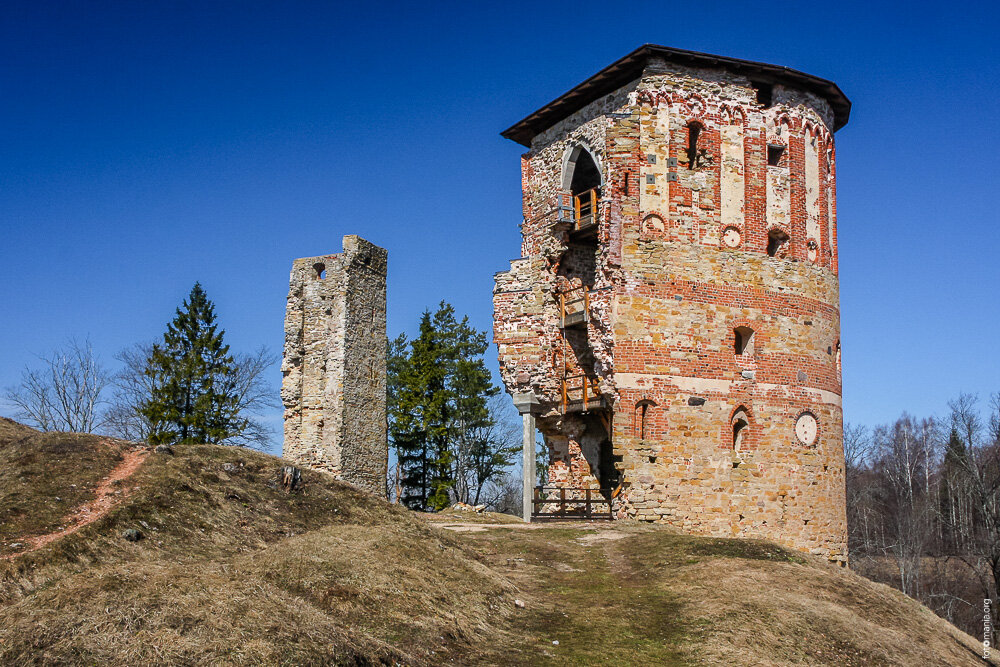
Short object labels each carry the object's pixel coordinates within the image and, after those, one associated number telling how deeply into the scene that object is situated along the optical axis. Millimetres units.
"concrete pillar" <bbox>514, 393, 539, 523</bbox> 20147
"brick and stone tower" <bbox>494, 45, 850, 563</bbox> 19203
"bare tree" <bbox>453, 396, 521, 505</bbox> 41250
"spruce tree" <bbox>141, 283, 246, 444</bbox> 33438
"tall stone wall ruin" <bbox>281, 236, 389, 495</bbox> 30000
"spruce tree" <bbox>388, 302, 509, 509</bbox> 38281
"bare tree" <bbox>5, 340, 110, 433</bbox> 33969
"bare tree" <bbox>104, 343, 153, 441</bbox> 34809
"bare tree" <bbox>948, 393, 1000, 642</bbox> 30703
